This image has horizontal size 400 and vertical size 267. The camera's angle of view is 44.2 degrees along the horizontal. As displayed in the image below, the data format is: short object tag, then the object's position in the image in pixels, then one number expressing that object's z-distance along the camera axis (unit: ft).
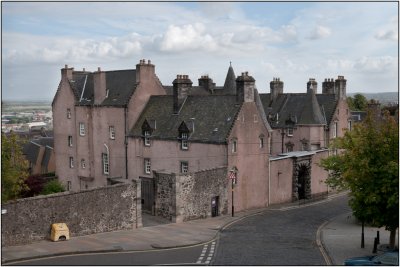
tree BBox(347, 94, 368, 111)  359.76
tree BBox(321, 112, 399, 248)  74.02
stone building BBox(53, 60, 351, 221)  122.83
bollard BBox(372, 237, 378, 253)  83.51
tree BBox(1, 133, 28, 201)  72.64
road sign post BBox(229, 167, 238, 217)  124.05
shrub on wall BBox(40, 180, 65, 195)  140.71
